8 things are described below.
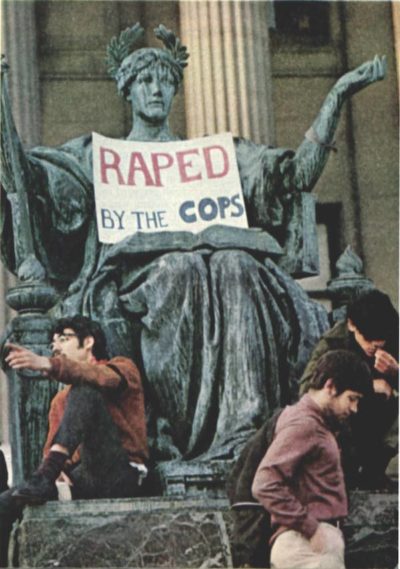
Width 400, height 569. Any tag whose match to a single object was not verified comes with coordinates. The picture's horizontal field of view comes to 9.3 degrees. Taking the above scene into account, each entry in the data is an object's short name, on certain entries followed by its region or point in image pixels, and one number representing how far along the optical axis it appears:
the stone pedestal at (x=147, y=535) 11.46
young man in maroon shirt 10.70
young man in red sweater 11.59
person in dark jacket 11.95
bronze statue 12.61
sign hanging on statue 13.61
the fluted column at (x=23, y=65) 22.47
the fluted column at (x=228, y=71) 21.58
